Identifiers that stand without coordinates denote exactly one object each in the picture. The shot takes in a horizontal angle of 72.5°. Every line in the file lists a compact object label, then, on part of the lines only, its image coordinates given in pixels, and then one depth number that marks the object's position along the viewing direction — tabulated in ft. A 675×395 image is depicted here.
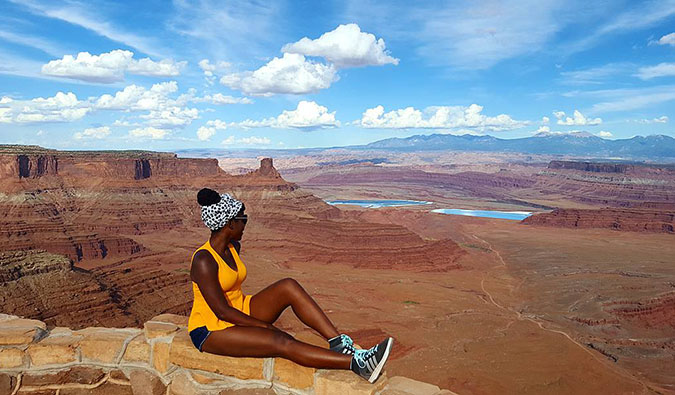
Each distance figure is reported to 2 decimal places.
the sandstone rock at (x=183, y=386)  15.01
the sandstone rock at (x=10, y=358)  16.24
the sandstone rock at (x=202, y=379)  14.82
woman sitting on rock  13.65
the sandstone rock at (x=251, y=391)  14.46
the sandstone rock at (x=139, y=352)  16.20
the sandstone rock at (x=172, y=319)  18.46
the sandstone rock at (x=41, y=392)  16.10
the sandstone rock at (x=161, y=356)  15.70
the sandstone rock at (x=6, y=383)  16.00
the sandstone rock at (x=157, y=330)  16.16
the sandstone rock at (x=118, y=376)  16.20
